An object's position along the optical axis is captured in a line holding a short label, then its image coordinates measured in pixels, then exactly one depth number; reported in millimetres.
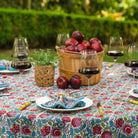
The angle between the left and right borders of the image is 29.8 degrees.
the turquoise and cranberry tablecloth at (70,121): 1560
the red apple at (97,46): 2401
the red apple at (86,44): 2424
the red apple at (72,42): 2459
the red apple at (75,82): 2199
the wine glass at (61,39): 2893
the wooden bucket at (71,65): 2336
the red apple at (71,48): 2342
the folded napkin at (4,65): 2840
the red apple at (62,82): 2210
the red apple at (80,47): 2328
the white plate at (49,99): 1643
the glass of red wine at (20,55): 2152
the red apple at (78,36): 2504
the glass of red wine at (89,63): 1921
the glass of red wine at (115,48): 2596
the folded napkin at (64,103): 1678
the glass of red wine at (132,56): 2061
